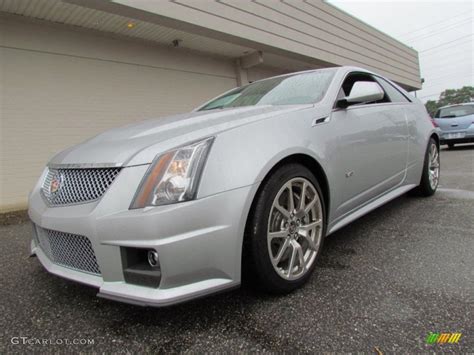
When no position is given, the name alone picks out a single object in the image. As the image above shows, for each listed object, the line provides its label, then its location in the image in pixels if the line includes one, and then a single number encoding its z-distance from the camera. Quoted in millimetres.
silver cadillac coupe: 1438
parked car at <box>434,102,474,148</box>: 9266
